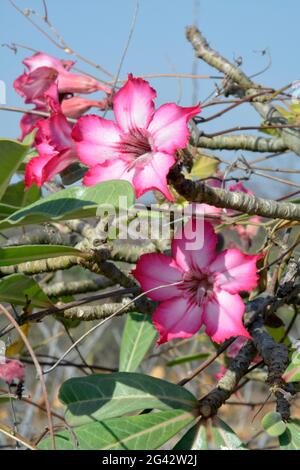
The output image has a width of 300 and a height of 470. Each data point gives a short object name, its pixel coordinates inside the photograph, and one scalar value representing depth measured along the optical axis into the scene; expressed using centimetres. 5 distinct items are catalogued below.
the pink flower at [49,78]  91
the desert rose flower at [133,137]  66
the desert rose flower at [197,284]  71
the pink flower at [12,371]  64
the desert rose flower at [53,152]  72
